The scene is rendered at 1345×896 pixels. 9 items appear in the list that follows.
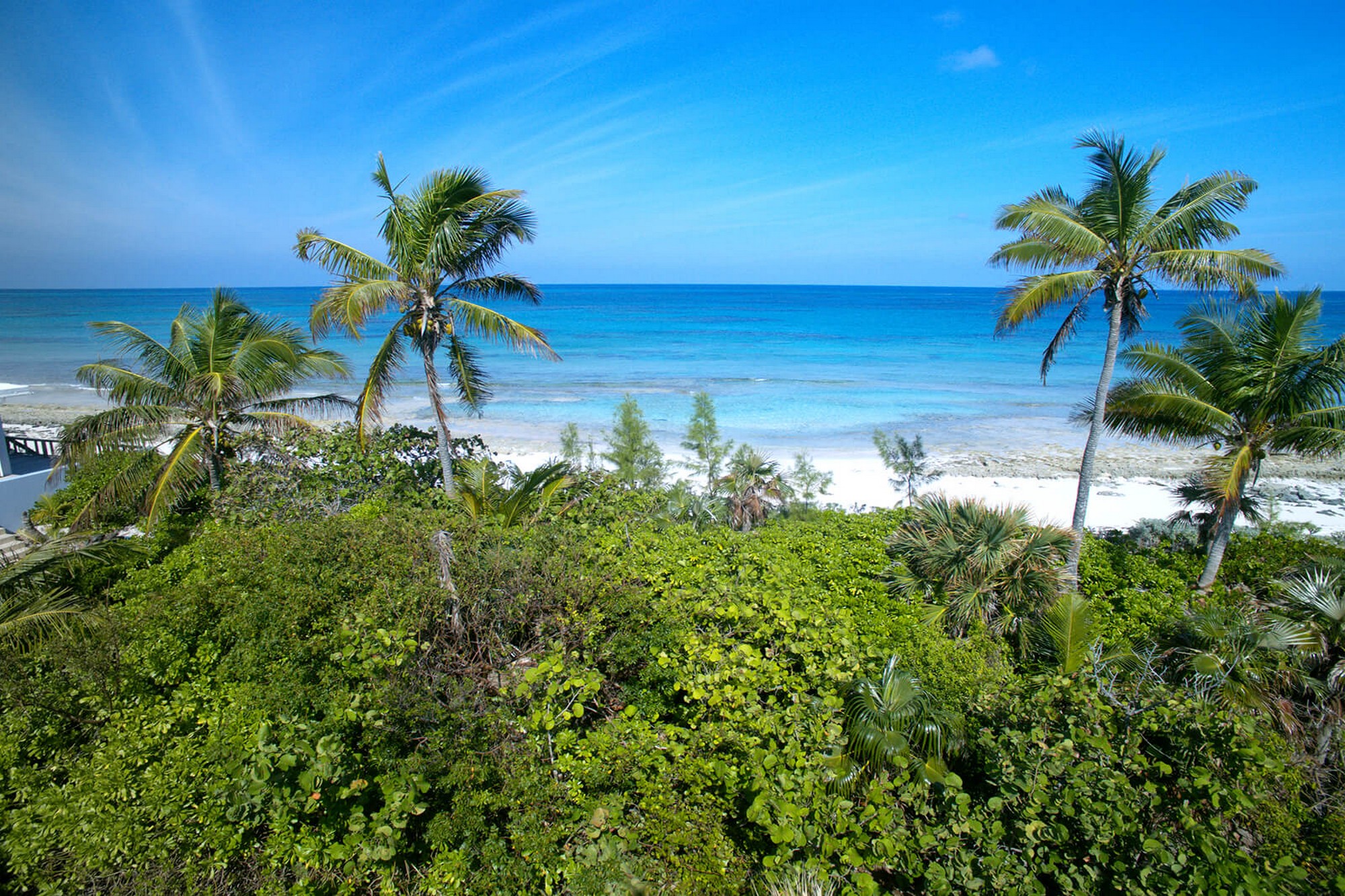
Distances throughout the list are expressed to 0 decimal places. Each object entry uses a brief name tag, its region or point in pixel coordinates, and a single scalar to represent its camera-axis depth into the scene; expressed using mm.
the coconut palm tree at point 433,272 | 9180
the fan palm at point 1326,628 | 6522
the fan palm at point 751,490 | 12320
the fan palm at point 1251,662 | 6707
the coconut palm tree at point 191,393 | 9578
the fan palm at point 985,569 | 8336
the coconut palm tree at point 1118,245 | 8789
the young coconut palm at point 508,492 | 9625
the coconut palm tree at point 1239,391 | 9430
